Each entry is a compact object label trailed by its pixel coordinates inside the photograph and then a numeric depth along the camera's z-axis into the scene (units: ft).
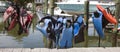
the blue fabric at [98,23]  22.46
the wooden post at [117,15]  25.13
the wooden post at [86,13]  28.72
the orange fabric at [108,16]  22.65
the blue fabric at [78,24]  21.54
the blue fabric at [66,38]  20.54
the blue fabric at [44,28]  20.82
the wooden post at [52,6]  23.50
